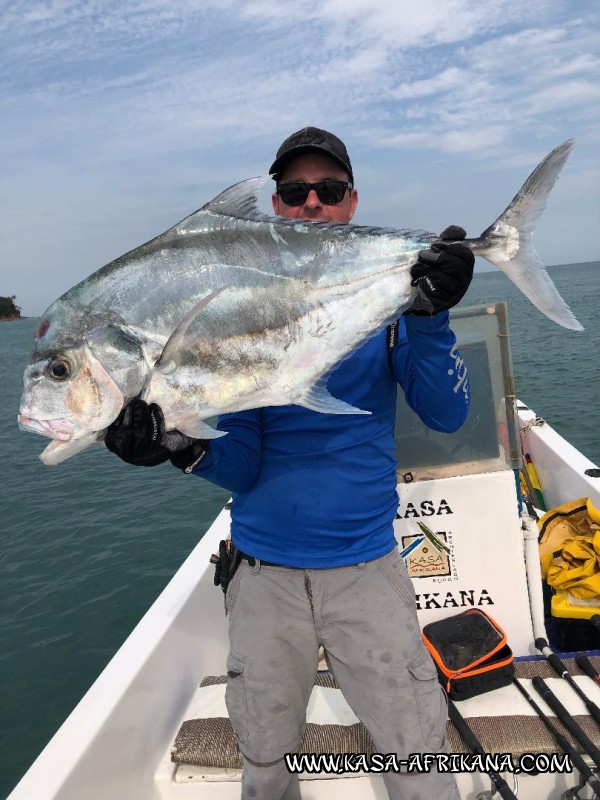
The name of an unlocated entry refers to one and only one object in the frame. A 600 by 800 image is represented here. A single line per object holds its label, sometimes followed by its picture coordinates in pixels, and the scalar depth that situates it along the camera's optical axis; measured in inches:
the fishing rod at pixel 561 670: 107.5
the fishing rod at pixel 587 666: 117.3
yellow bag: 133.9
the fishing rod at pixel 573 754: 92.7
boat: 104.0
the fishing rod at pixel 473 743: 94.0
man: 84.5
